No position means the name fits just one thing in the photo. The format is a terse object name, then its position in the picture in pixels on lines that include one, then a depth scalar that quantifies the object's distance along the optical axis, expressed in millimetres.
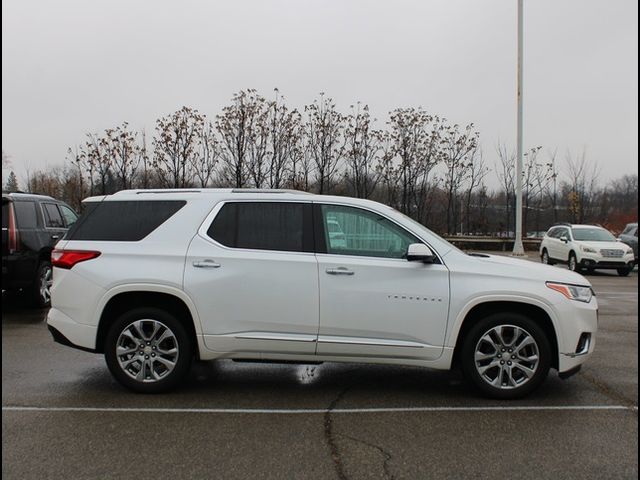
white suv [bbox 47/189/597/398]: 4477
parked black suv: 8312
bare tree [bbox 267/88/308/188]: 24406
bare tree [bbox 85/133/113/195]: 24562
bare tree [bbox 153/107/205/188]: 24047
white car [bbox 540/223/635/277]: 16312
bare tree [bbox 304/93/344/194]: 25109
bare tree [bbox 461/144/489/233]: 28469
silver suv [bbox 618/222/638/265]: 18297
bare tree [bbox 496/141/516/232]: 31094
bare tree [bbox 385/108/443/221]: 26484
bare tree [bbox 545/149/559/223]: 30519
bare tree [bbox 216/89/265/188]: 24078
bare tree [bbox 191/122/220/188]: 24391
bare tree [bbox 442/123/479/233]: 27703
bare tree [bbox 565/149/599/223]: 31906
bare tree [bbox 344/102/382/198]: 25766
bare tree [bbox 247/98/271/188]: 24250
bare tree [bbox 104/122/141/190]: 24391
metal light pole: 22594
